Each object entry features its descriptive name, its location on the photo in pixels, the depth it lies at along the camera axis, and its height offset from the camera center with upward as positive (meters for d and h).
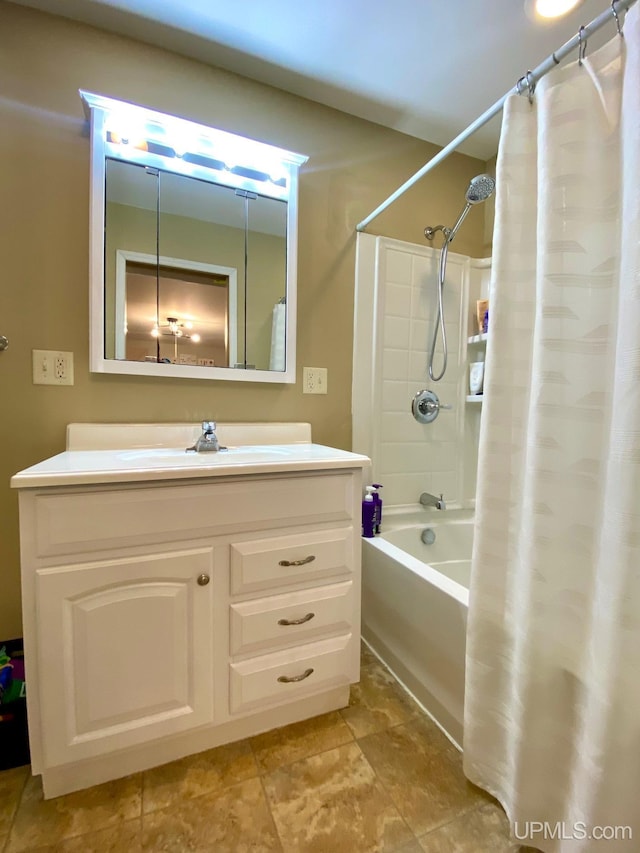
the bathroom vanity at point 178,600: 0.85 -0.52
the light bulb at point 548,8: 1.15 +1.23
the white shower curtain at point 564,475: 0.63 -0.13
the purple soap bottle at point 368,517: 1.55 -0.47
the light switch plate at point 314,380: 1.58 +0.08
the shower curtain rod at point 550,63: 0.66 +0.70
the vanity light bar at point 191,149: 1.25 +0.90
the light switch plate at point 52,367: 1.20 +0.09
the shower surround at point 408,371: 1.68 +0.14
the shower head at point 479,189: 1.38 +0.80
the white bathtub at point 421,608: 1.09 -0.70
